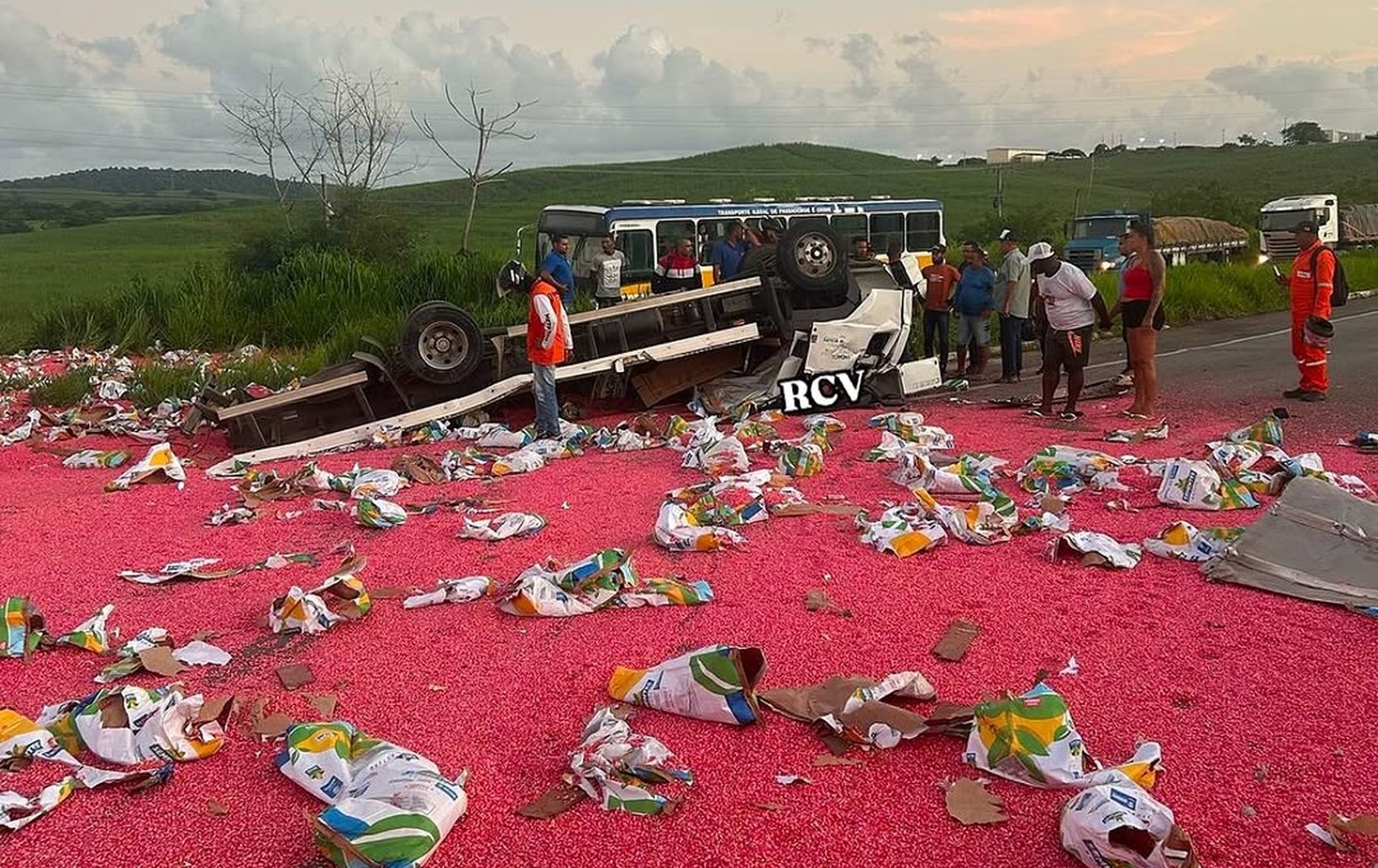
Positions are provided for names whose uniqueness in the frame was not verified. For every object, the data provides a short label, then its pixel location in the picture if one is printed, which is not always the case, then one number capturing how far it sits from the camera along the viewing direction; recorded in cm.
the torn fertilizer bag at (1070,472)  630
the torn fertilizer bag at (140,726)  337
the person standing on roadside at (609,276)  1511
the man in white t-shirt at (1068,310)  852
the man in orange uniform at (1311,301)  891
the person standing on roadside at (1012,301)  1102
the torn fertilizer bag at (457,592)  469
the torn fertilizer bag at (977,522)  532
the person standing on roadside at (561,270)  1149
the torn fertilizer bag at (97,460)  848
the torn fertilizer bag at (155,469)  747
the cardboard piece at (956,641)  396
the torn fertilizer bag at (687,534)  530
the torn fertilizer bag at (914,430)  782
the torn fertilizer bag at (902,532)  518
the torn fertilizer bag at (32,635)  427
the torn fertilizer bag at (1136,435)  780
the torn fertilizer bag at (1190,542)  487
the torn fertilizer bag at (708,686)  344
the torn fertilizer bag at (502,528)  569
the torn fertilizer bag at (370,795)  272
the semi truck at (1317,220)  3081
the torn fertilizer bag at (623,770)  299
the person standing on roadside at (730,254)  1295
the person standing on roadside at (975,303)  1134
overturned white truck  909
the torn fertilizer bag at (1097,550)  485
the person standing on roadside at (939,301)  1198
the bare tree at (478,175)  3128
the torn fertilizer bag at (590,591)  448
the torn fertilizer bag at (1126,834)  259
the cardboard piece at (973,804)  290
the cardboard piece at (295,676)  391
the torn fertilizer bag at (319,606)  441
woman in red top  844
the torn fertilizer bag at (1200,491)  576
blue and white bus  1656
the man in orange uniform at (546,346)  858
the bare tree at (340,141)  3347
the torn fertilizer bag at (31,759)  304
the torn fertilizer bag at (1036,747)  302
